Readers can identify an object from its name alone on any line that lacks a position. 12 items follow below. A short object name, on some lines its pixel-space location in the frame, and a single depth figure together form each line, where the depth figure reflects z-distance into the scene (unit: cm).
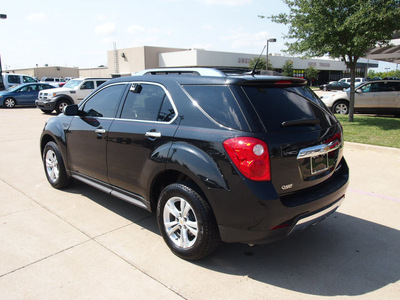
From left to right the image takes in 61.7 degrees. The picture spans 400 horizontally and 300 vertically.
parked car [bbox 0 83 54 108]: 2088
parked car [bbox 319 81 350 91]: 4247
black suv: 272
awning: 2091
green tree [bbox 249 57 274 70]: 4720
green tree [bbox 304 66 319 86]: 5428
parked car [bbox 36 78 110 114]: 1661
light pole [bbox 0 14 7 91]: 2508
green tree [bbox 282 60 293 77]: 5194
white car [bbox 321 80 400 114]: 1389
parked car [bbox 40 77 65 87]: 3962
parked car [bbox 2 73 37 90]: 2662
